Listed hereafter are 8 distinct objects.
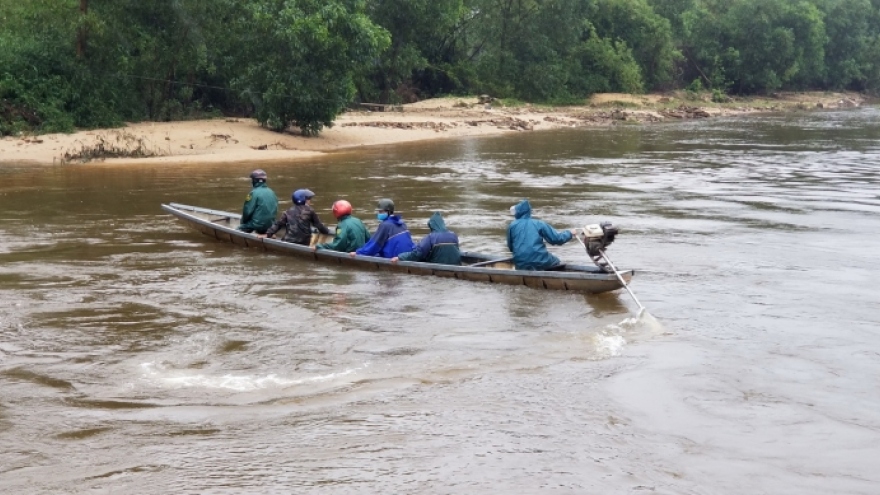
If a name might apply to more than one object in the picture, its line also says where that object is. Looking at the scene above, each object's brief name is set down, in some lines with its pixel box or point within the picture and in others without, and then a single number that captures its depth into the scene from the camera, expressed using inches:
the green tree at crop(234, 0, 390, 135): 1029.8
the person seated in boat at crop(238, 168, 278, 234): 551.2
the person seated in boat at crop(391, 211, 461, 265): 475.2
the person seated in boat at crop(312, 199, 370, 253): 510.9
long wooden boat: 437.1
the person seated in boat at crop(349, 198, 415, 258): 492.7
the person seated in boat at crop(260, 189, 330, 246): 532.1
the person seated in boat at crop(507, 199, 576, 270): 456.4
